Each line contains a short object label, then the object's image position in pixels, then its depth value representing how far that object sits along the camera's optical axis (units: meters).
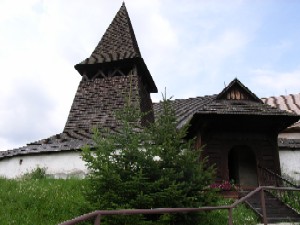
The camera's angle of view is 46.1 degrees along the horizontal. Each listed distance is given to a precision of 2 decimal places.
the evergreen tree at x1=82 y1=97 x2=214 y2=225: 7.40
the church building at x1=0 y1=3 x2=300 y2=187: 14.68
